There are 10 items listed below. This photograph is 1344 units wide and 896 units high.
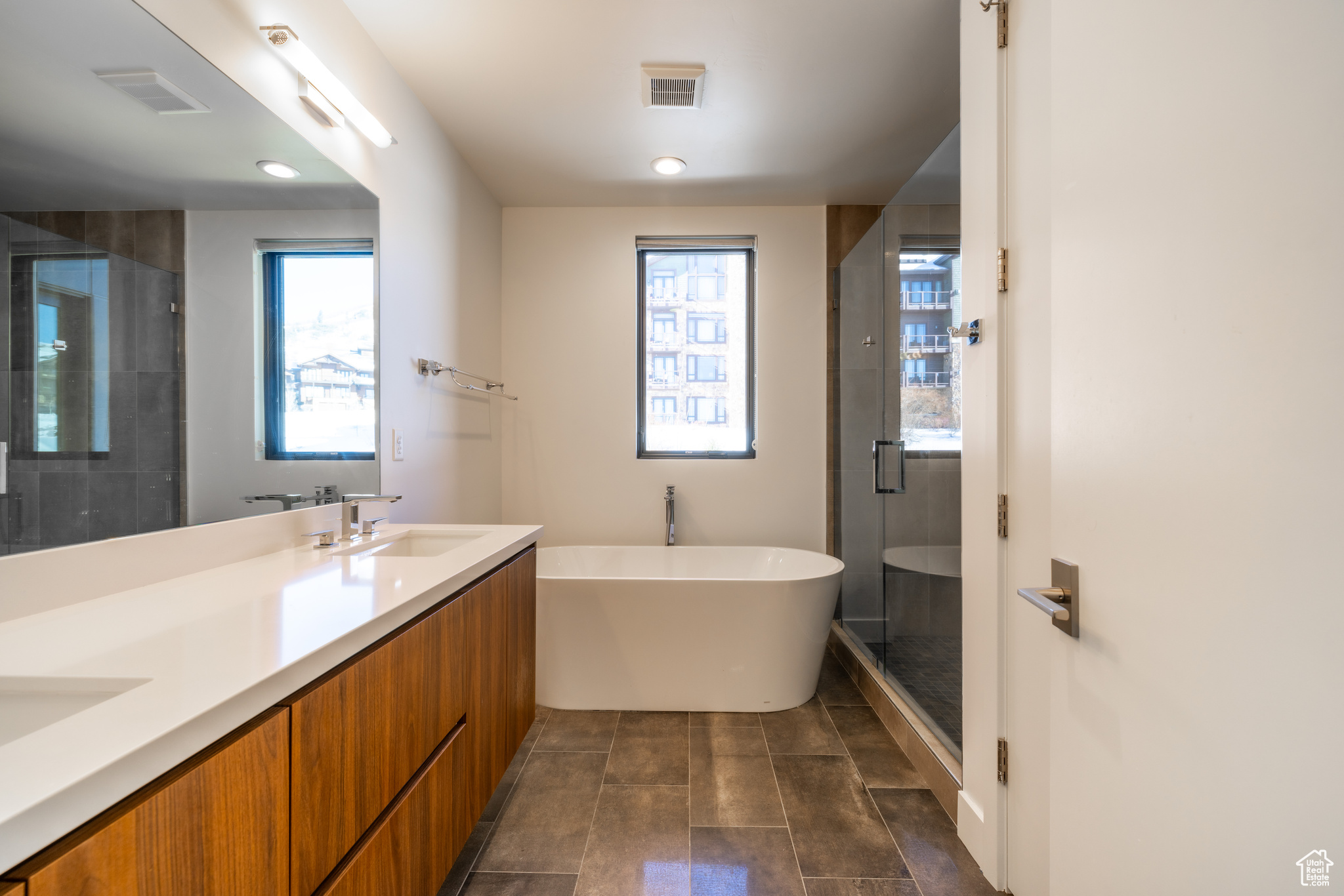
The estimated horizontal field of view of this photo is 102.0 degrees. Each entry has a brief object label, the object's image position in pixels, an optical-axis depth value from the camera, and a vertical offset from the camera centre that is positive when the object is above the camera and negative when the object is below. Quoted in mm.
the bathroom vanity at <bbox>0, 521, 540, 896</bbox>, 504 -353
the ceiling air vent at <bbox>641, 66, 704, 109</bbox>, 2059 +1404
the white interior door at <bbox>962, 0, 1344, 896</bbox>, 488 +2
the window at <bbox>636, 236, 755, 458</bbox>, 3363 +578
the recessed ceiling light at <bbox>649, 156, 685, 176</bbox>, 2727 +1423
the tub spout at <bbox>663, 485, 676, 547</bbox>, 3148 -418
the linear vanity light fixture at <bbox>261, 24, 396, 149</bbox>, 1373 +993
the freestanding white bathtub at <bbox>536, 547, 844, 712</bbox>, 2359 -858
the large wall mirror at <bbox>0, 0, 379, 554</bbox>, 884 +322
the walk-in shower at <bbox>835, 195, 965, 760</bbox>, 1793 -44
